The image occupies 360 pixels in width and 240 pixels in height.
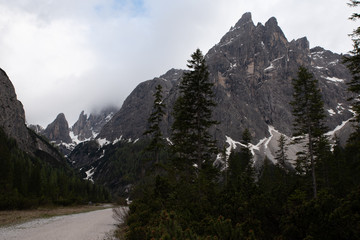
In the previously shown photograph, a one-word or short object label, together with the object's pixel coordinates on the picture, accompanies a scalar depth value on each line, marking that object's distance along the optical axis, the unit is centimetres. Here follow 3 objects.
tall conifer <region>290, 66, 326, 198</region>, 2531
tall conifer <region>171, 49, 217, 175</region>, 1953
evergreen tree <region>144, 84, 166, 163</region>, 2444
